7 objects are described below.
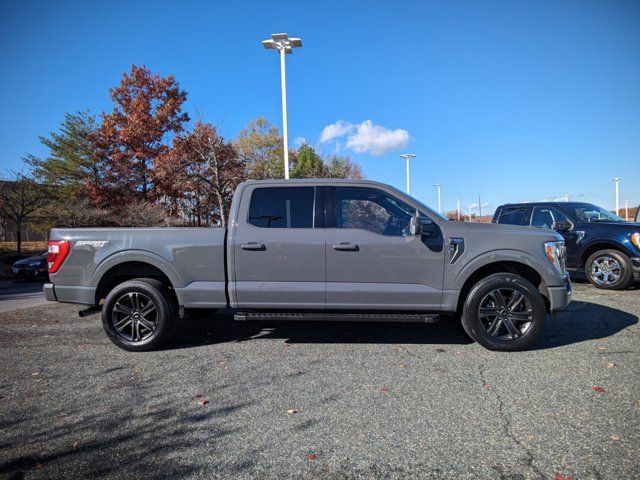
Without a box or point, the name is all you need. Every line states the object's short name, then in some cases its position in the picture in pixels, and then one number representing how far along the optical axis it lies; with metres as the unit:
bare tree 18.00
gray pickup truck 4.19
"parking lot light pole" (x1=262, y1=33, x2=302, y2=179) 12.94
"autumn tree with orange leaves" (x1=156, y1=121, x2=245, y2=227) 18.81
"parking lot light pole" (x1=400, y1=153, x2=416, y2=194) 35.58
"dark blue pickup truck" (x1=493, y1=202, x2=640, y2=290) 7.41
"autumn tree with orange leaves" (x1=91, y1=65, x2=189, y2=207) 20.61
